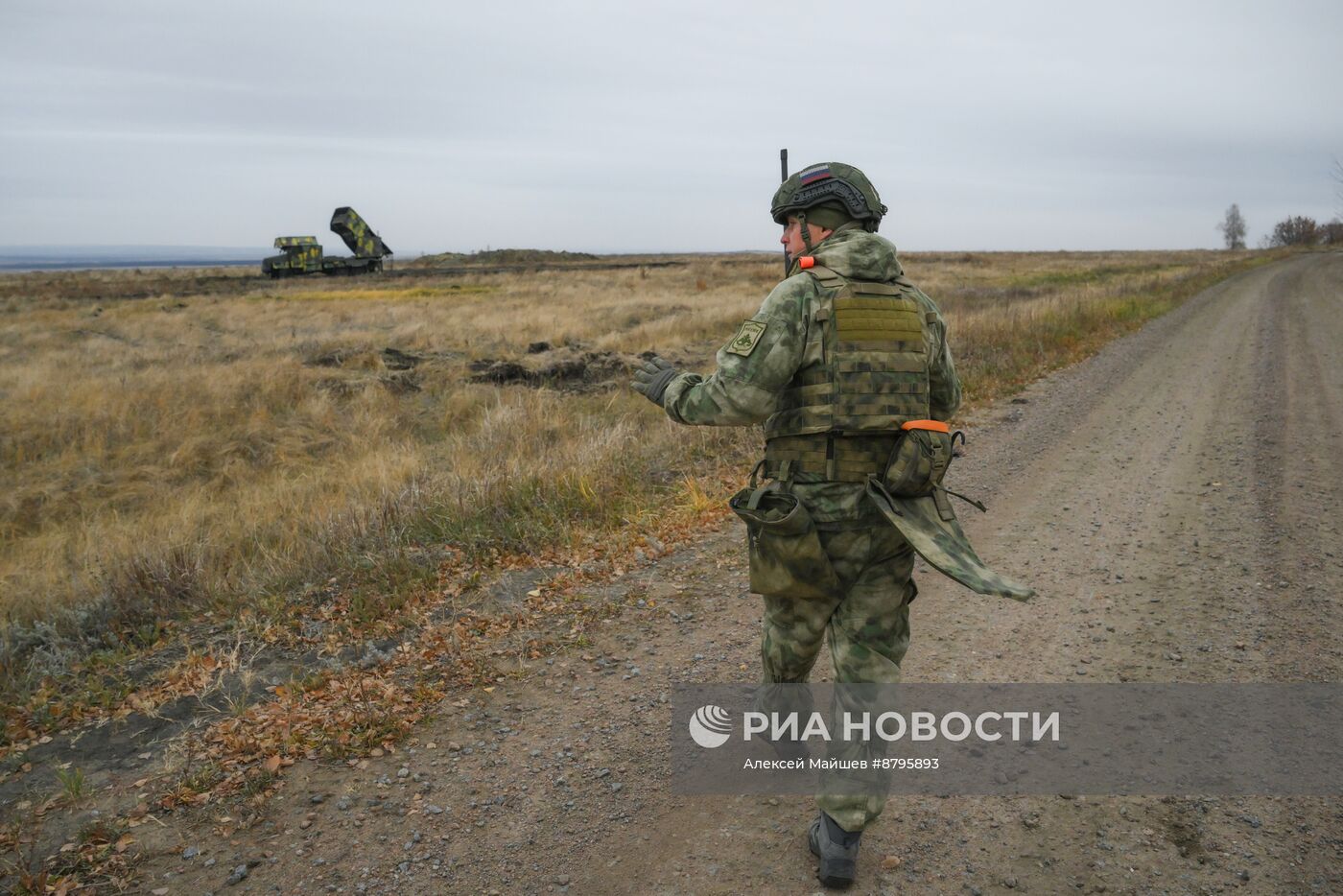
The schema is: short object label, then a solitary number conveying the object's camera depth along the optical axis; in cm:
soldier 246
